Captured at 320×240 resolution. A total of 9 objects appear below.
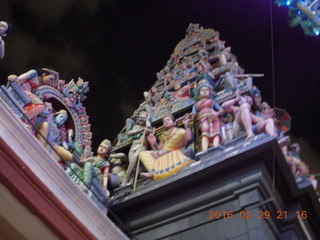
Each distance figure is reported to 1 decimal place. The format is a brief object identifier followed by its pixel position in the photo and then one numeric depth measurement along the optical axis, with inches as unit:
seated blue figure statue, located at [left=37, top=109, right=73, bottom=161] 280.4
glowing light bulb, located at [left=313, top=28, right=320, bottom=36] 252.1
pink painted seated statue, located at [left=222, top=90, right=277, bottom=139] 283.9
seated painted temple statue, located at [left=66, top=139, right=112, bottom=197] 282.0
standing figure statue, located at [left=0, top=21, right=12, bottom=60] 243.2
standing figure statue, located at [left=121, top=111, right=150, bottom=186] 319.0
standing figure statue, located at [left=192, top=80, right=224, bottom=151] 301.1
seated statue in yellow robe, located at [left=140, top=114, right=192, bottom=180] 288.8
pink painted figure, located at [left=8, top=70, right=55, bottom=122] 271.1
